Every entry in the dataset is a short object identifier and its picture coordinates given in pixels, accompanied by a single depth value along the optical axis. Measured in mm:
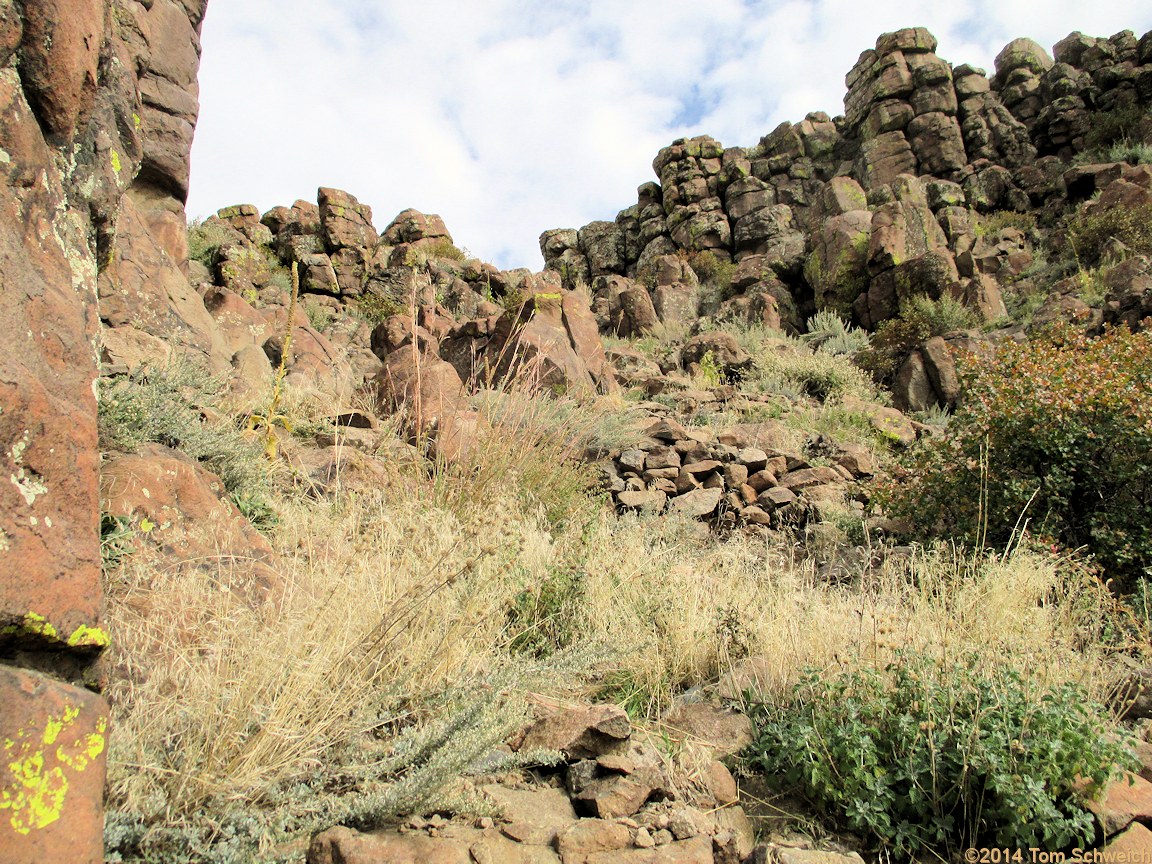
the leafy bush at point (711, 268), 22812
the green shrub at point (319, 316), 15086
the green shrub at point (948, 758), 2250
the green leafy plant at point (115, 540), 2801
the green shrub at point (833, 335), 15117
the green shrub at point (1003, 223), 21016
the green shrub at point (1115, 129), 23516
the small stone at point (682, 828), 2178
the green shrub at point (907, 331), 13328
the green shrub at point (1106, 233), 14727
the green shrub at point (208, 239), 15711
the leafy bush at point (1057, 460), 5324
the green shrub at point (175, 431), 3539
